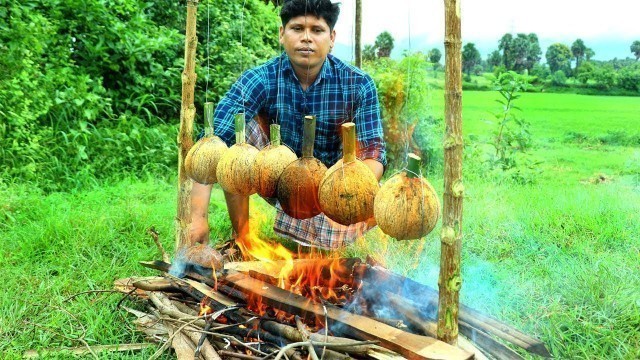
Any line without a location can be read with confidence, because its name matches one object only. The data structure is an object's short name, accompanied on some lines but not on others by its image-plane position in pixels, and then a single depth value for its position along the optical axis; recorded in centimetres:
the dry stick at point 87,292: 331
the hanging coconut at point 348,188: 220
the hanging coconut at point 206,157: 271
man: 354
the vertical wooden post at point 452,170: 210
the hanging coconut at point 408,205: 210
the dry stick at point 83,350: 288
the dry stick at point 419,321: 240
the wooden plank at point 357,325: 221
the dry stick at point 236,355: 251
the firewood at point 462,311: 235
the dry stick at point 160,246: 354
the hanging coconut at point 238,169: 248
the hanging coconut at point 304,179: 234
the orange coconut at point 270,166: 243
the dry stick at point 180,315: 262
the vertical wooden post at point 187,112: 326
